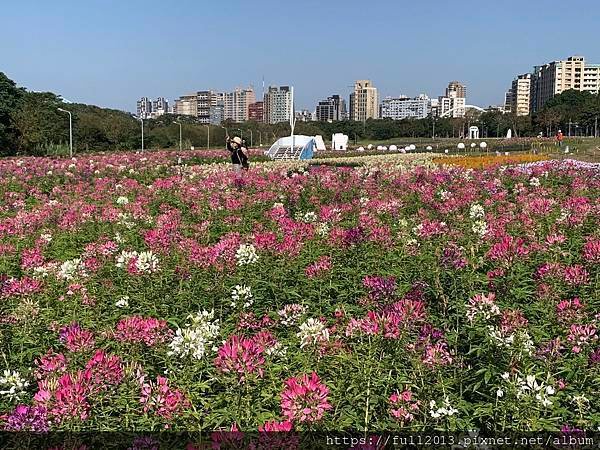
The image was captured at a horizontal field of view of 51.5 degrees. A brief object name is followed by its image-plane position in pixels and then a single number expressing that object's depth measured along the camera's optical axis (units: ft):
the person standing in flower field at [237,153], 49.45
